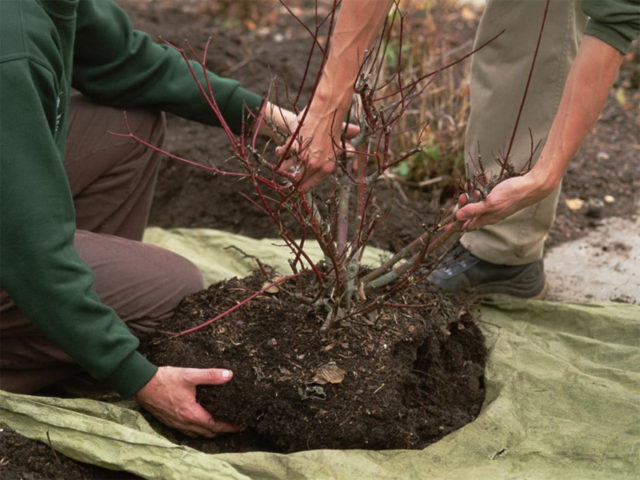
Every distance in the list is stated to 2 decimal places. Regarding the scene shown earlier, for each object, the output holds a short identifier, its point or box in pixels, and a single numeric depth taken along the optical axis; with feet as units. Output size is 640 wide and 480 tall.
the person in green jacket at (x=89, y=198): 5.78
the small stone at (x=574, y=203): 11.79
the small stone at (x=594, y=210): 11.48
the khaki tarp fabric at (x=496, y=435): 5.76
